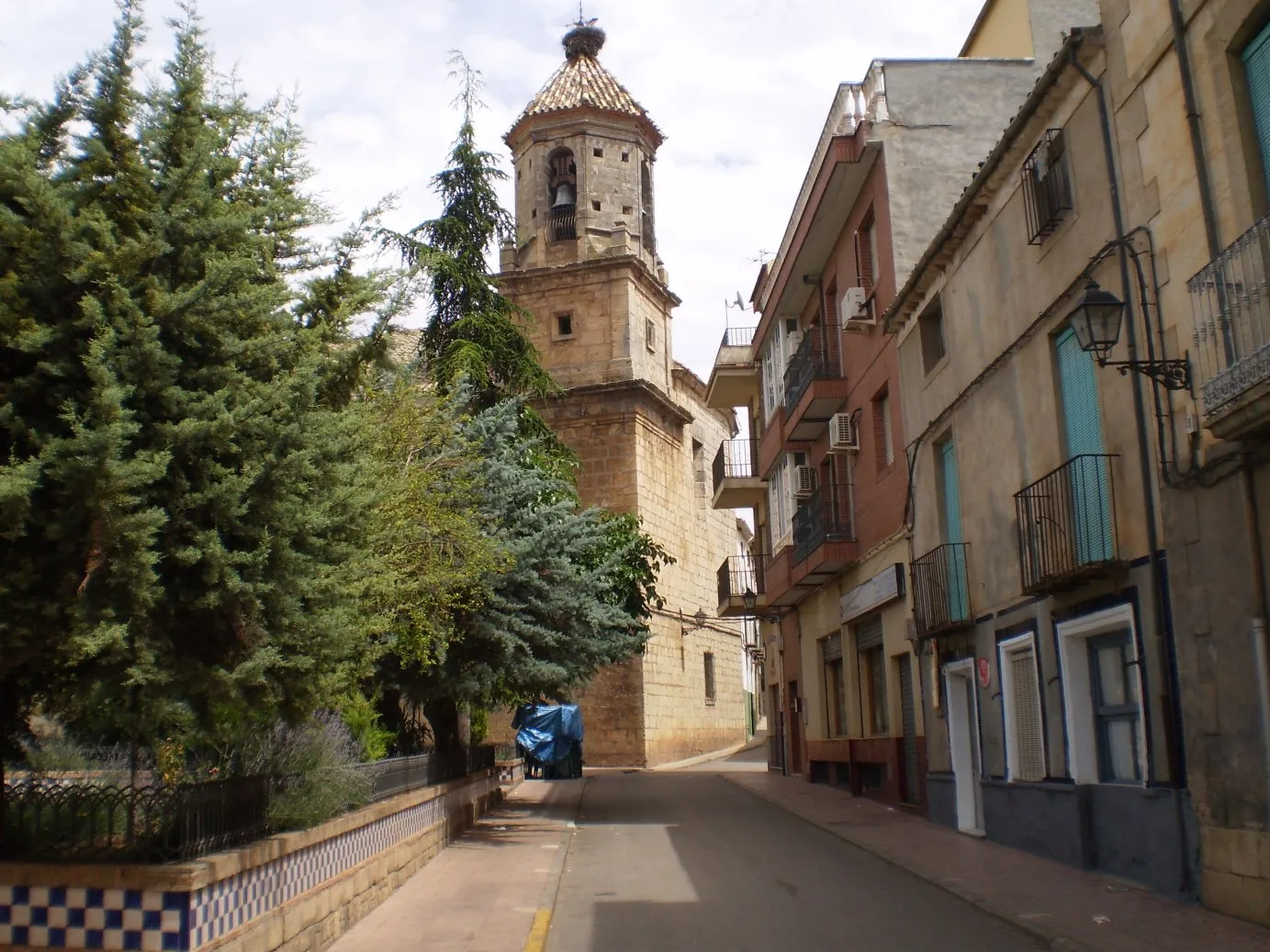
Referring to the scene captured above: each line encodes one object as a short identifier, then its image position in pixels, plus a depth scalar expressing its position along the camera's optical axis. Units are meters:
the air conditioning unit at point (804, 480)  23.66
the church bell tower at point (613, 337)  36.59
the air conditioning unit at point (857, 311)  19.31
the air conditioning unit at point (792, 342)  24.33
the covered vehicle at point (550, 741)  31.11
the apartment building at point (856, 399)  18.48
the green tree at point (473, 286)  21.61
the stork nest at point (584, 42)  40.94
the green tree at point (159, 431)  5.93
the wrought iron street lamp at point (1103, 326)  9.28
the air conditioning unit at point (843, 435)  20.80
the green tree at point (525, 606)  16.34
